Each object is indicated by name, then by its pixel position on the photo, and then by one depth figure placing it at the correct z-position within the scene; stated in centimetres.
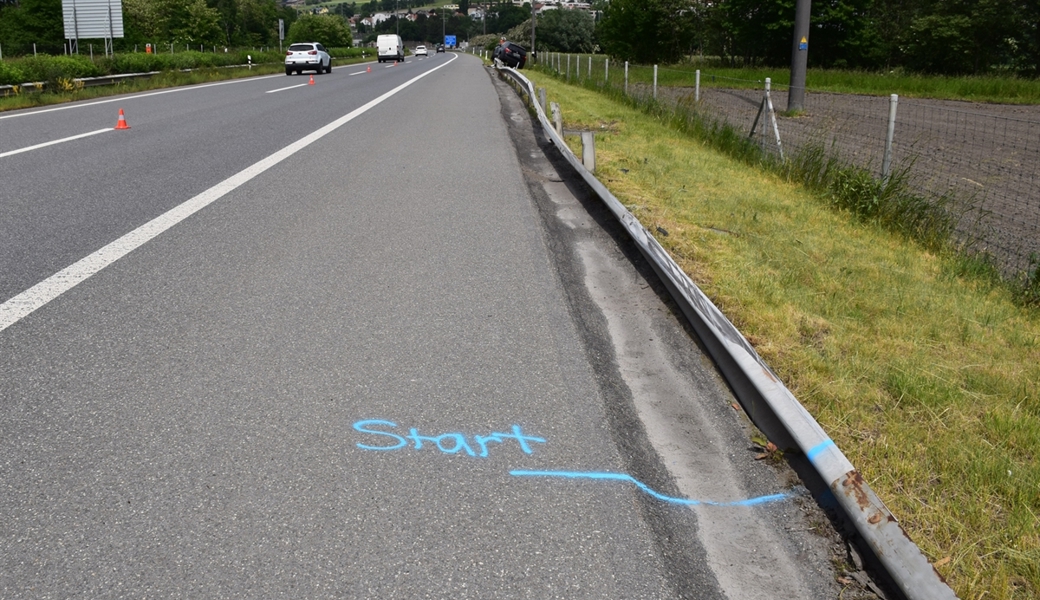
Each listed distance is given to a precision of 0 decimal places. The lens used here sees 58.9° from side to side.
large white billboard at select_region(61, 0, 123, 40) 3145
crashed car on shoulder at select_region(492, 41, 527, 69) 5138
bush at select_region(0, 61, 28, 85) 2133
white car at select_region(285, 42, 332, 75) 4147
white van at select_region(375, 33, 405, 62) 6550
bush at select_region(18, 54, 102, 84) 2244
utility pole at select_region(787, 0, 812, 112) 2047
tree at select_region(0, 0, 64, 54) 8056
